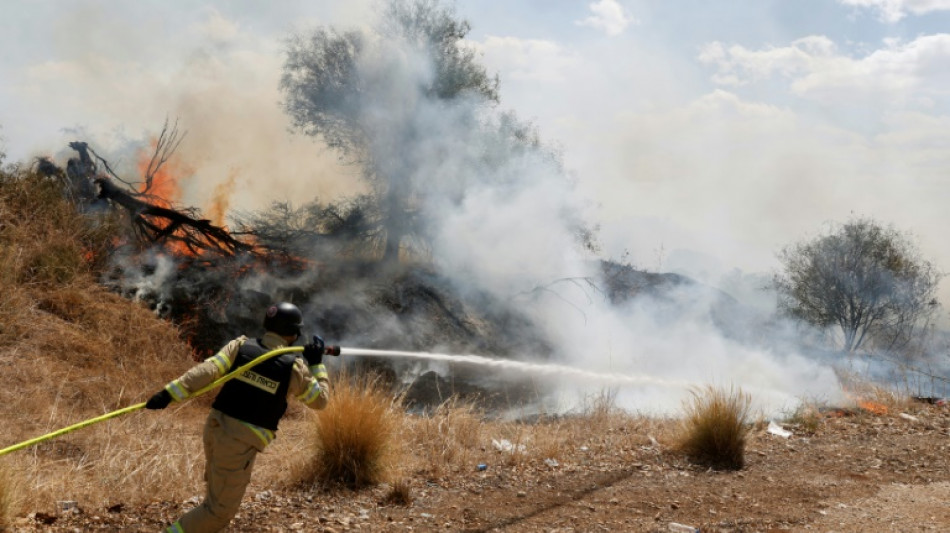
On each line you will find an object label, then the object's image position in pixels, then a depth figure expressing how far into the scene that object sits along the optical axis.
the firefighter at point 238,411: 3.55
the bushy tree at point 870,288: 16.70
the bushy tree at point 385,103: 13.14
